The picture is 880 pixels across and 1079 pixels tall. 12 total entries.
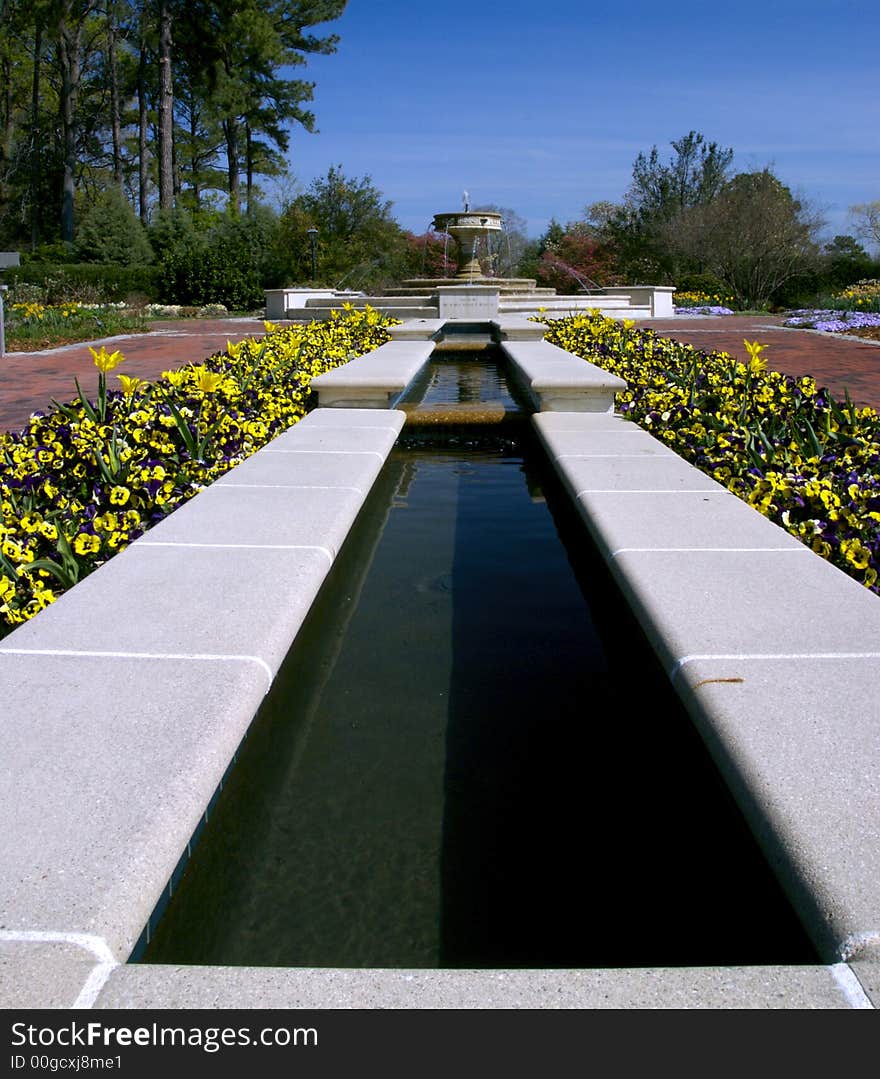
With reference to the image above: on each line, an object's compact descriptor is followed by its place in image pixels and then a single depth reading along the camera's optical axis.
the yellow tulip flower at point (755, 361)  6.09
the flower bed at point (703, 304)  24.92
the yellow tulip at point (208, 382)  4.91
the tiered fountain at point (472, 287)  20.31
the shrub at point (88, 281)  24.47
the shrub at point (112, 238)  27.30
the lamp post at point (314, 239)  27.55
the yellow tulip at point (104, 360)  4.85
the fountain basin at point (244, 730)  1.36
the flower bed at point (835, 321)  18.05
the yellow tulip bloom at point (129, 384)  4.92
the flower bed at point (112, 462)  3.32
